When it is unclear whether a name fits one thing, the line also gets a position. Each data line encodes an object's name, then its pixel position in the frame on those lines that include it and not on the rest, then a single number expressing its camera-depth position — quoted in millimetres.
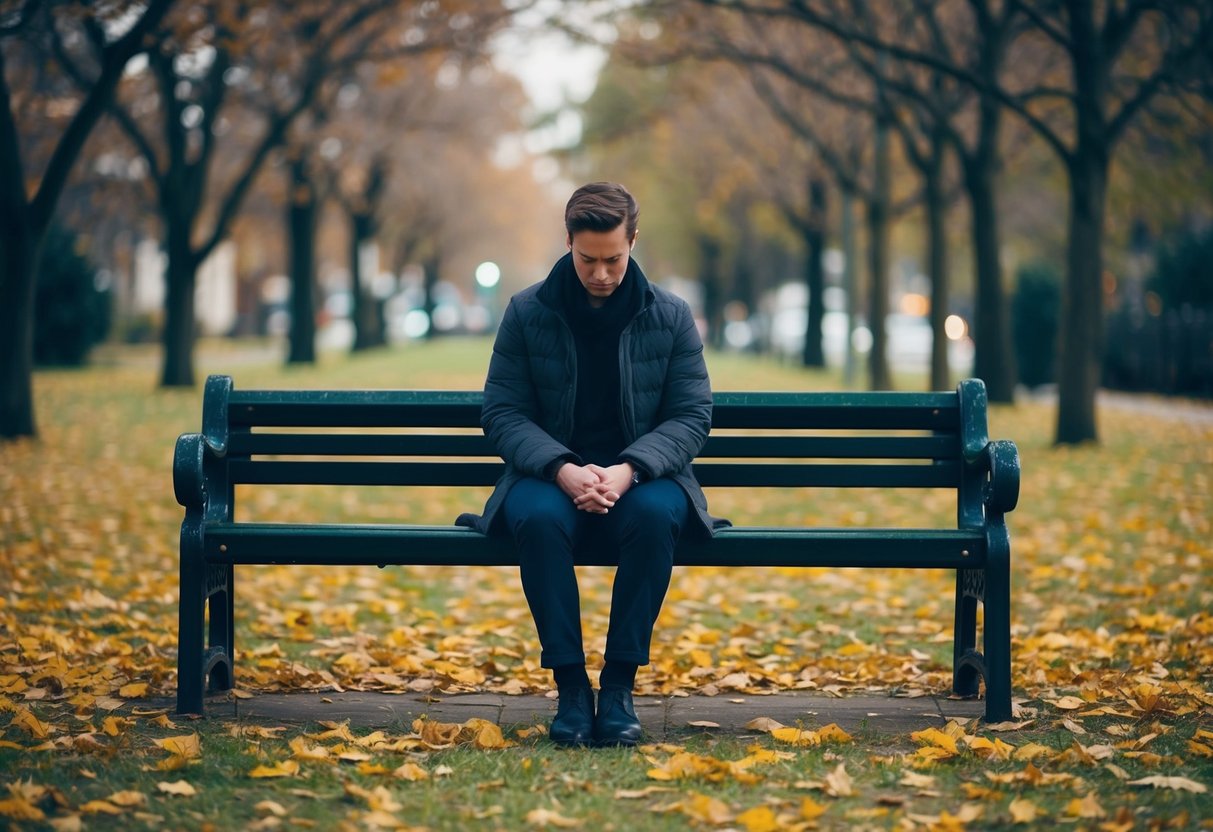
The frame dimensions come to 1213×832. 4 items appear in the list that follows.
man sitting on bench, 4398
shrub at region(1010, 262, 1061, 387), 26391
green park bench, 4590
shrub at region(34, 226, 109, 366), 29328
